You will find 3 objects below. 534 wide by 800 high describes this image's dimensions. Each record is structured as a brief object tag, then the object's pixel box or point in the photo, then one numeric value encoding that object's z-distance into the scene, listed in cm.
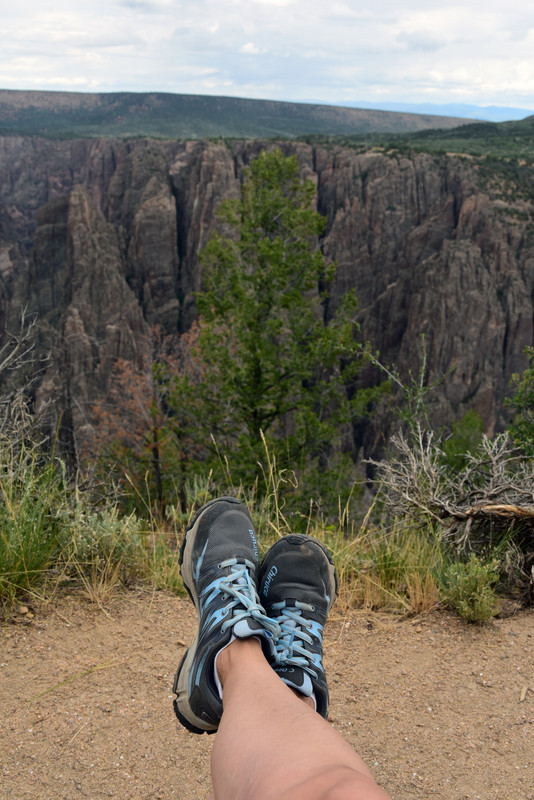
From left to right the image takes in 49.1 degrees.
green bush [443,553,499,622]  271
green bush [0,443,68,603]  265
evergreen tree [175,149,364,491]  1072
